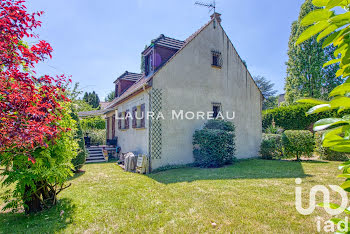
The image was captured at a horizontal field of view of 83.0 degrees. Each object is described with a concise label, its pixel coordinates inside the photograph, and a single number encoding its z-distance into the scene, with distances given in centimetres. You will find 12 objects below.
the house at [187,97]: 930
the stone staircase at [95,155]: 1295
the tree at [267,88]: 3972
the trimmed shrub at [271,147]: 1179
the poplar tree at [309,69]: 2223
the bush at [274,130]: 1625
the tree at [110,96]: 4559
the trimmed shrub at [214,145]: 901
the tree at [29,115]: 293
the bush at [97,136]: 1925
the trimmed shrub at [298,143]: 1072
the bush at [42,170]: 381
